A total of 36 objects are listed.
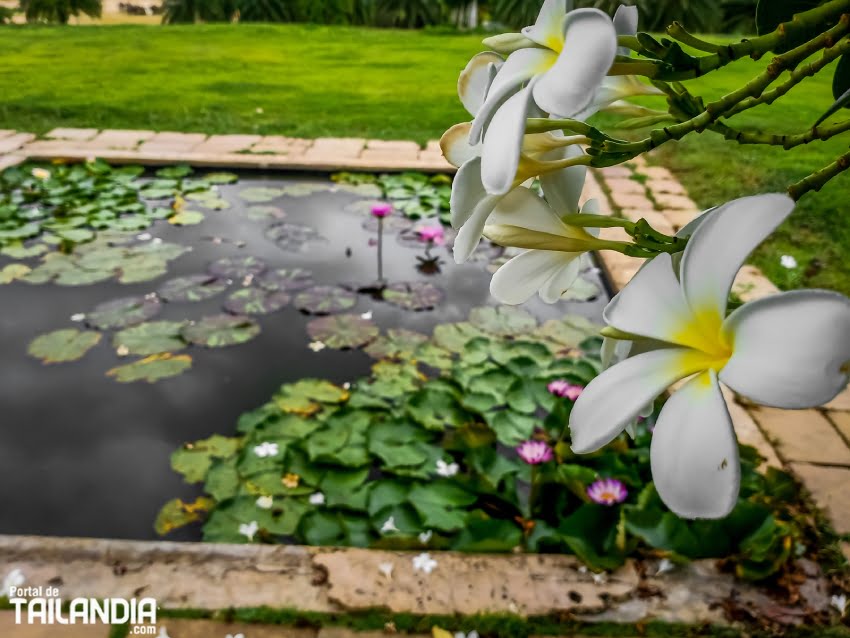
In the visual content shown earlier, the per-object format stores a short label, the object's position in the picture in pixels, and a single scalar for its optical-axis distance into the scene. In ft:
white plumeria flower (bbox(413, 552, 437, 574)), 4.00
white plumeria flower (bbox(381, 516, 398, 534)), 4.55
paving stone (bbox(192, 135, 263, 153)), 11.88
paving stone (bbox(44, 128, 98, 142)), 12.34
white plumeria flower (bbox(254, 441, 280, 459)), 5.41
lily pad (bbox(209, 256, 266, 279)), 8.26
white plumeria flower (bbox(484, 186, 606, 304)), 1.25
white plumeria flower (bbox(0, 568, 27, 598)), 3.79
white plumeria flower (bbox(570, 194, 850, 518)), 0.78
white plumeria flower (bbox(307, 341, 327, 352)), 6.93
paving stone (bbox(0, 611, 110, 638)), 3.63
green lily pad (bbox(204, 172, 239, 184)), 10.91
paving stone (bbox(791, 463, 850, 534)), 4.42
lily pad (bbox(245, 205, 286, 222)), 9.80
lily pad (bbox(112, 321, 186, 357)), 6.79
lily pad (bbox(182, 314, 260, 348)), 6.94
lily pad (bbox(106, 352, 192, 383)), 6.40
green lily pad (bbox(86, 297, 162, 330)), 7.18
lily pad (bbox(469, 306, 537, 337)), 7.25
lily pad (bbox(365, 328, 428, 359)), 6.82
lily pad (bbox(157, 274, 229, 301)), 7.74
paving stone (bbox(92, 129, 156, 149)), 12.04
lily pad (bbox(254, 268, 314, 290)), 8.02
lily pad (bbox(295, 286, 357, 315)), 7.58
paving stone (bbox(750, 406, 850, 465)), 5.02
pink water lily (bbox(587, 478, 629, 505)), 4.42
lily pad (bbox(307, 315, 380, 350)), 7.00
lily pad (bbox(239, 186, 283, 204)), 10.35
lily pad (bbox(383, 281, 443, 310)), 7.75
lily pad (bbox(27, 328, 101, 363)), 6.66
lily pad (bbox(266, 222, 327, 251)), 9.11
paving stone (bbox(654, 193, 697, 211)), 9.78
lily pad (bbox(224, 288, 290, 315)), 7.51
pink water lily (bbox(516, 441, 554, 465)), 4.73
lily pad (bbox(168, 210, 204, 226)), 9.53
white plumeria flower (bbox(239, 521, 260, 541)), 4.61
